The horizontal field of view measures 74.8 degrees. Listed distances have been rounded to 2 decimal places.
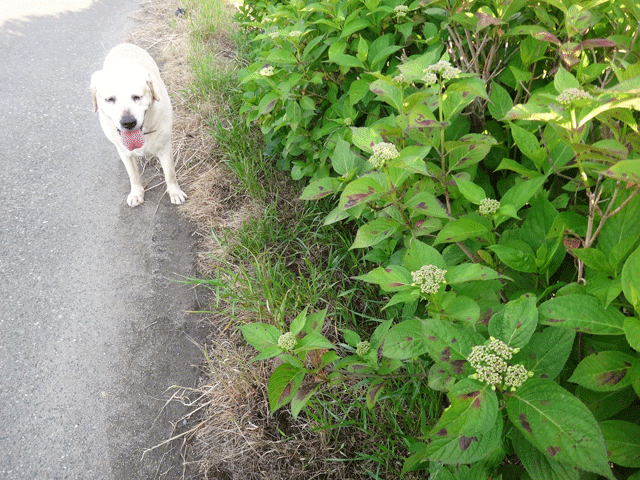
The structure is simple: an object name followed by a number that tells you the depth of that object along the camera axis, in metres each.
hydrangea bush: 0.90
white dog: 2.76
